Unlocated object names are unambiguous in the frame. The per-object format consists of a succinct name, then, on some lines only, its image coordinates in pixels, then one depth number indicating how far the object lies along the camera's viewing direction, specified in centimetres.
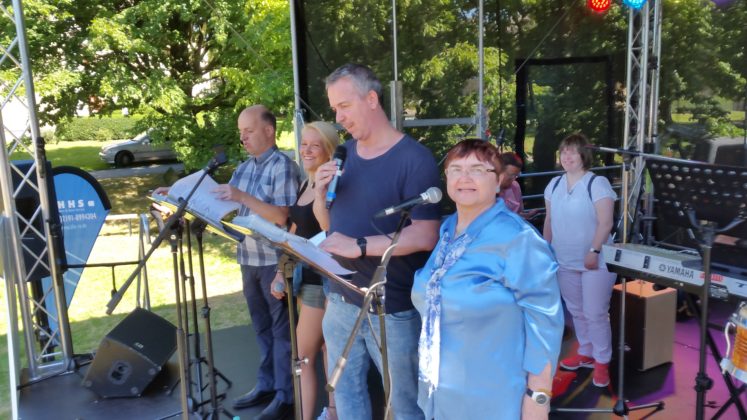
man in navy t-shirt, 197
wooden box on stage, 367
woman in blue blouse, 164
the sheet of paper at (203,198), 231
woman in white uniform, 333
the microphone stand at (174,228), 229
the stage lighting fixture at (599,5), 654
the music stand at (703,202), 215
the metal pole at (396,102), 462
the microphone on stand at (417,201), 166
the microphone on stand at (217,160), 230
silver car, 1585
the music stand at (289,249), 147
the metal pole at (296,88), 506
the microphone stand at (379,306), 157
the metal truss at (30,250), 350
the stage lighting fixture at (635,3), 441
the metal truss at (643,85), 453
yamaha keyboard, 234
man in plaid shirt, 303
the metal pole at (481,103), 515
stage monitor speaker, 351
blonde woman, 273
